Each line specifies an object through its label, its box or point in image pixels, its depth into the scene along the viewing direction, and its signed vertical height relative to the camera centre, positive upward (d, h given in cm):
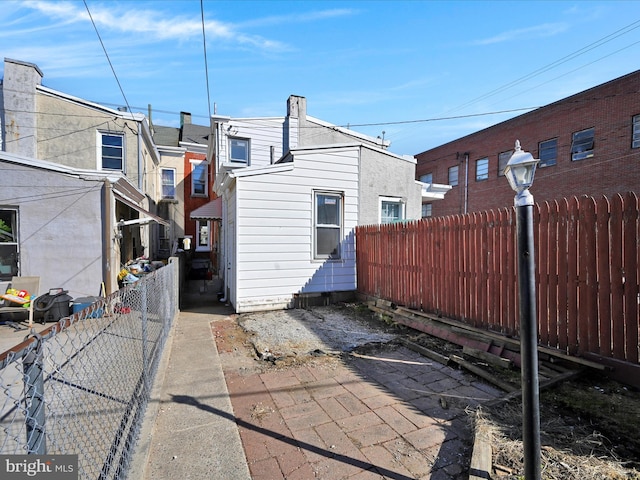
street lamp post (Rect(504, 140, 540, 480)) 186 -55
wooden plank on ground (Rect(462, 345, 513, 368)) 394 -154
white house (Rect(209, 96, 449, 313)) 698 +63
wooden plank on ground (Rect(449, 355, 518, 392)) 338 -157
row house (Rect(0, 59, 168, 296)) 747 +158
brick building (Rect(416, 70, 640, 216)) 1372 +488
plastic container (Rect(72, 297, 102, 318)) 709 -139
